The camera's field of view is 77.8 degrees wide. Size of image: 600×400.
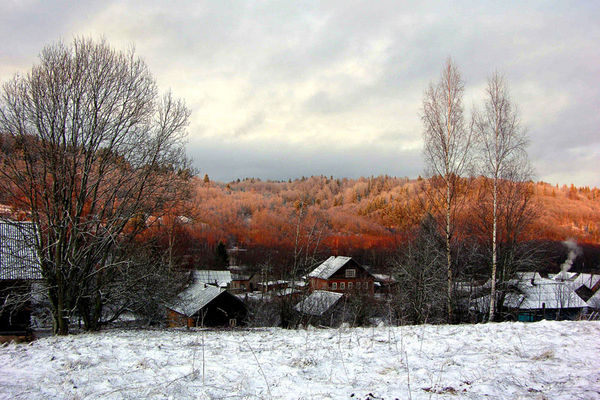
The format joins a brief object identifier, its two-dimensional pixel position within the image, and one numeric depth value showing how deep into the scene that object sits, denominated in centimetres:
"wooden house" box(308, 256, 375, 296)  4809
